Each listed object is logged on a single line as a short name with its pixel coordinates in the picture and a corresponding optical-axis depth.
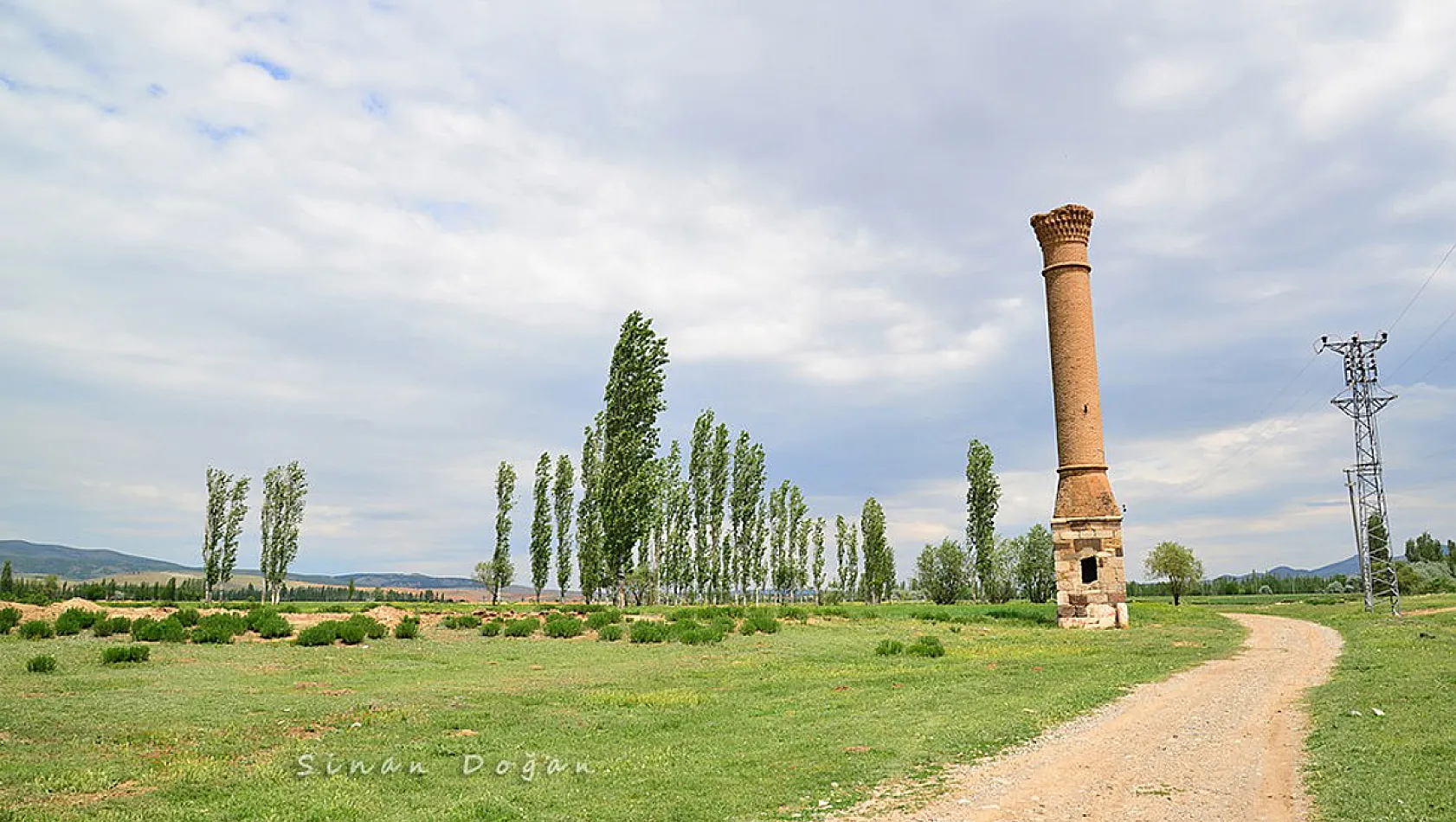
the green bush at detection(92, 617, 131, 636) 25.72
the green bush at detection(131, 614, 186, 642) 24.89
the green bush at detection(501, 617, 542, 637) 29.92
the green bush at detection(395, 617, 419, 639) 27.73
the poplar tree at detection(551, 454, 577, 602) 76.06
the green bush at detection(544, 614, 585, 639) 30.27
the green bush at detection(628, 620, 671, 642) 29.35
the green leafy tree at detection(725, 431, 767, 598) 78.50
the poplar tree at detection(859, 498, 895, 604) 89.56
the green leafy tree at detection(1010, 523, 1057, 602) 100.32
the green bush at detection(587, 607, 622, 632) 31.88
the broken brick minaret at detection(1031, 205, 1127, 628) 37.19
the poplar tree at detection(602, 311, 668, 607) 47.16
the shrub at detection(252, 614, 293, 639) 26.69
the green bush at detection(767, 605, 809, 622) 37.71
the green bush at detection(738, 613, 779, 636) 32.09
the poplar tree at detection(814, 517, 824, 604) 91.75
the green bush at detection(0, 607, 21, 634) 25.56
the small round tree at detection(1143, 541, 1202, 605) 90.56
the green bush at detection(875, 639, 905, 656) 26.50
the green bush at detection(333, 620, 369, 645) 26.08
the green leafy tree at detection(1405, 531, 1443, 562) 123.44
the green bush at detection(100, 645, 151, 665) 20.27
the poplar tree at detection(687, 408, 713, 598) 76.38
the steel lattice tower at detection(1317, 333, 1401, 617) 43.69
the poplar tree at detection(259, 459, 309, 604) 76.31
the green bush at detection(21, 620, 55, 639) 24.50
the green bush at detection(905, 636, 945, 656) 26.31
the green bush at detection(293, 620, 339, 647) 25.45
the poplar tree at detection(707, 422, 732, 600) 76.81
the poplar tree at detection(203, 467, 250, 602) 74.00
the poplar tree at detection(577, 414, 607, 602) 62.56
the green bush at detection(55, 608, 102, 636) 25.80
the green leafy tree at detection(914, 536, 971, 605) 94.38
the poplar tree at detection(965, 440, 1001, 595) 75.19
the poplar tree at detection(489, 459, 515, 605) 75.75
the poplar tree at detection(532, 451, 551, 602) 76.56
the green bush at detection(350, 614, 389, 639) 27.19
